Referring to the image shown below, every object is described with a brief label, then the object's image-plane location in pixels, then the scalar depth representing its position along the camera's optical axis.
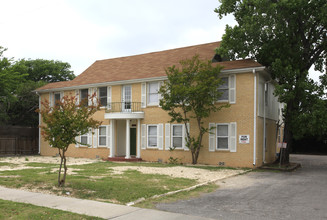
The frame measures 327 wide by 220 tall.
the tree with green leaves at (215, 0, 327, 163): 17.50
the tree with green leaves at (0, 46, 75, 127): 23.52
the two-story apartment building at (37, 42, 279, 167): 18.19
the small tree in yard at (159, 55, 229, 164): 17.83
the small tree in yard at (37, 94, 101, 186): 10.39
